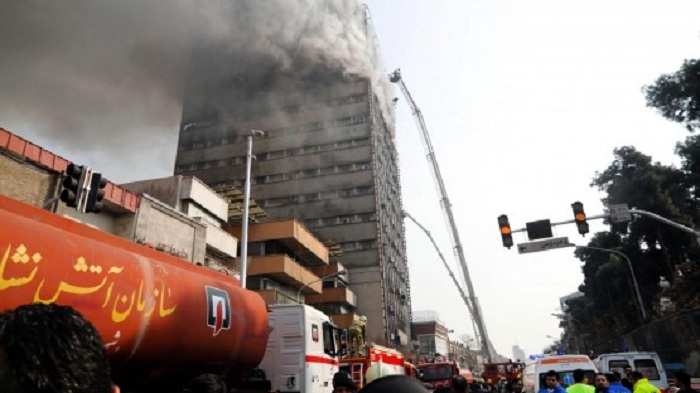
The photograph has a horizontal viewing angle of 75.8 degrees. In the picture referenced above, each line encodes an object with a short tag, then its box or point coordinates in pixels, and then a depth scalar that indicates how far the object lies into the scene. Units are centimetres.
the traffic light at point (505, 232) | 1648
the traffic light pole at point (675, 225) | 1349
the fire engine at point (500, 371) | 3416
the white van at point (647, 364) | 1463
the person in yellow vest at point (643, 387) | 757
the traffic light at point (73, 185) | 972
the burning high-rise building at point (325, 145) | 6506
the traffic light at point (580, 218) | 1497
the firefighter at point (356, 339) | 1650
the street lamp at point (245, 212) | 1702
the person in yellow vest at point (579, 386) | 721
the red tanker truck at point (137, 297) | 439
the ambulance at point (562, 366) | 1158
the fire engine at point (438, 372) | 2300
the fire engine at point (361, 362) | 1447
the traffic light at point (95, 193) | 1007
